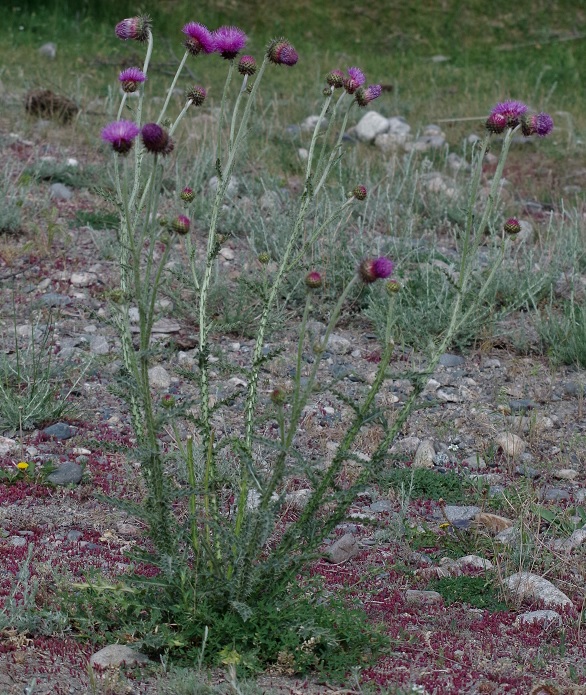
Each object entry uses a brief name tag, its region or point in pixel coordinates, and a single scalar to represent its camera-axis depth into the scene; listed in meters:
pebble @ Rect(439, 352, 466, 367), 9.78
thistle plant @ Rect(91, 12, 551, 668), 4.67
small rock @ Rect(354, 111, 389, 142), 17.30
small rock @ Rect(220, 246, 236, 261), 11.91
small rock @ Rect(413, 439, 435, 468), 7.91
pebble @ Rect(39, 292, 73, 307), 10.23
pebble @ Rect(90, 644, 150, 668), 4.94
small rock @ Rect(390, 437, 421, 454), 8.11
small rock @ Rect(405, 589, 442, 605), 5.90
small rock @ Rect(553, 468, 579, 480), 7.75
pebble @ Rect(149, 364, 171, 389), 8.98
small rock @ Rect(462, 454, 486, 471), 7.90
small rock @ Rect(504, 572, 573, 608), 5.90
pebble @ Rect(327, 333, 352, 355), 9.92
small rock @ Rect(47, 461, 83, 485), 7.13
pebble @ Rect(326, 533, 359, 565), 6.38
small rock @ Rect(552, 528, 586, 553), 6.40
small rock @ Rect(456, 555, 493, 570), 6.37
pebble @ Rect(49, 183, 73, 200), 13.05
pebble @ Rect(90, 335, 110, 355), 9.38
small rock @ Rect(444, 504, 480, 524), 7.08
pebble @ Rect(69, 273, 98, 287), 10.80
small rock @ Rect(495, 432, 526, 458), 8.05
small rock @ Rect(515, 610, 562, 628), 5.67
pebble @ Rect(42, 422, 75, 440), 7.88
